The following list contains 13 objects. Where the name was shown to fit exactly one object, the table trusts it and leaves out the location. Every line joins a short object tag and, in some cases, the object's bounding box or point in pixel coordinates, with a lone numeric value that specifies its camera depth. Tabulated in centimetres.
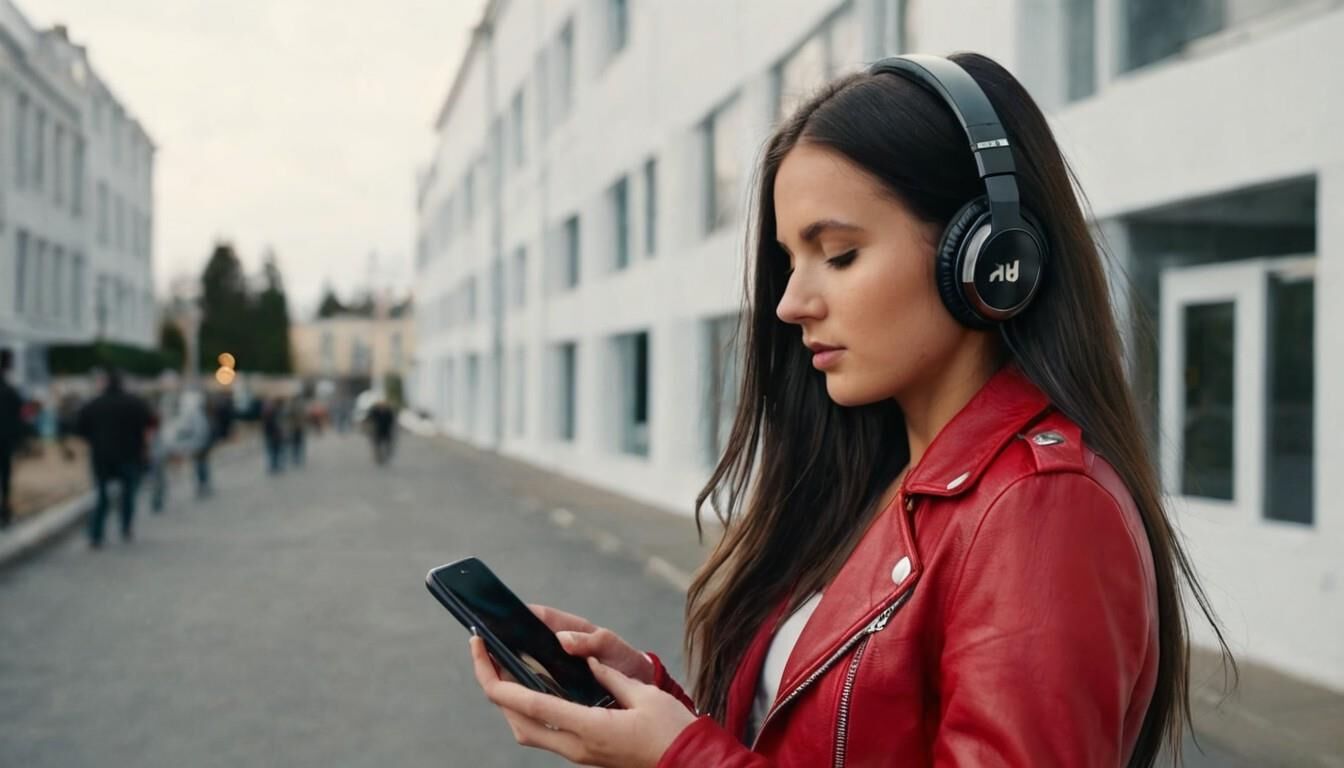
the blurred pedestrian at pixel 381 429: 2917
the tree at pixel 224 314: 9700
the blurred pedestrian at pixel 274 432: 2656
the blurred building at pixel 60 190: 2297
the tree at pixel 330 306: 13050
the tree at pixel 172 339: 8975
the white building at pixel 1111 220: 663
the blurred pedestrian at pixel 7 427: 1274
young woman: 118
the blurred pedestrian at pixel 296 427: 2895
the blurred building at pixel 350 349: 10562
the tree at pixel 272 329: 9856
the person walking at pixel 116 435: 1297
